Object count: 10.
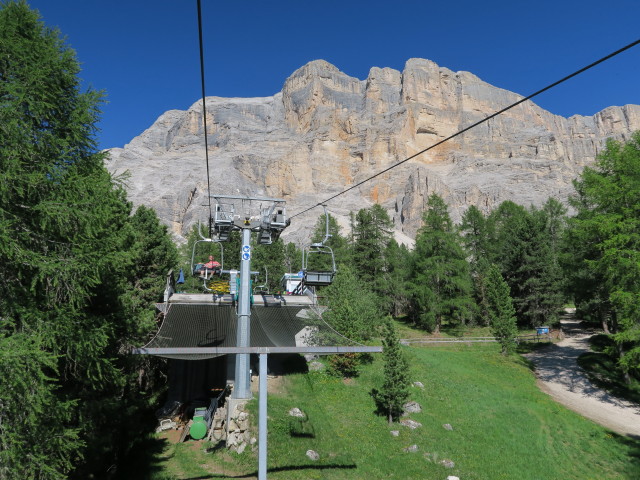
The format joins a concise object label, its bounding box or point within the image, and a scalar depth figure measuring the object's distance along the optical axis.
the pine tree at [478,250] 36.69
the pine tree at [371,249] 38.60
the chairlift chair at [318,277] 14.70
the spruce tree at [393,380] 15.15
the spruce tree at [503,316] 24.78
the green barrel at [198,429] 12.51
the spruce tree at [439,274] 32.41
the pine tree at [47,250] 6.35
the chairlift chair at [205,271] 16.20
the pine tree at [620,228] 16.02
